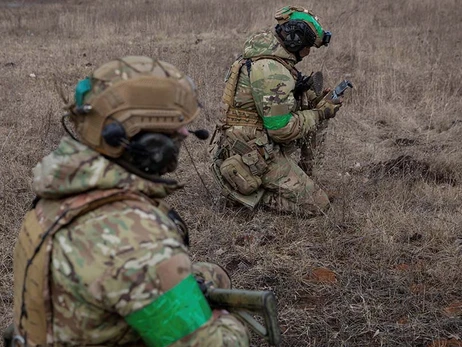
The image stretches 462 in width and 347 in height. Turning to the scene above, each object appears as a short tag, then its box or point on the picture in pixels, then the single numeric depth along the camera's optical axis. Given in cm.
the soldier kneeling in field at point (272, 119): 453
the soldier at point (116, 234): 156
